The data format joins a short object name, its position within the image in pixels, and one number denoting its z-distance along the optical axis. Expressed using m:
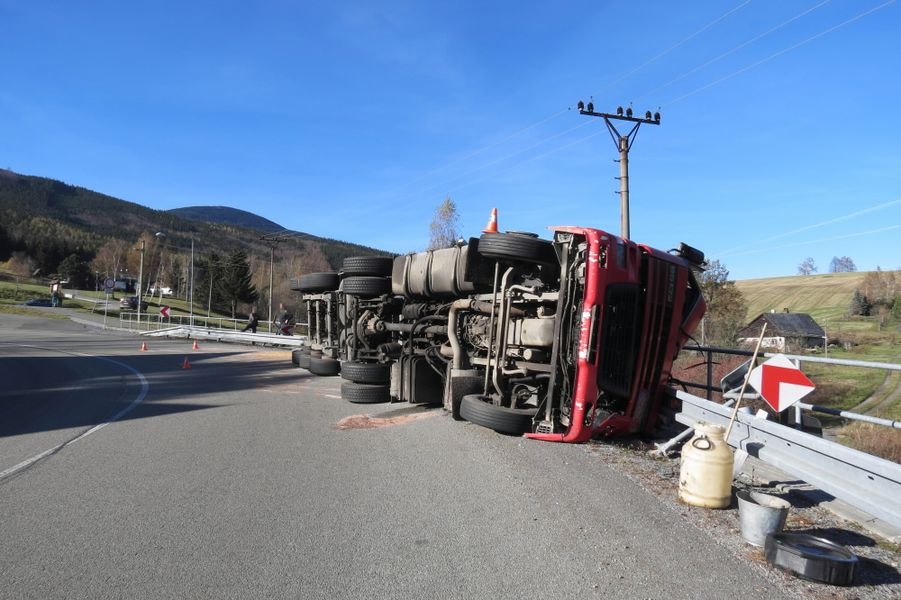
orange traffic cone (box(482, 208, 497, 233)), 8.08
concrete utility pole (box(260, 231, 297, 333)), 53.91
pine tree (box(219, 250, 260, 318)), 79.00
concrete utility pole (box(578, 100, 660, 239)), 20.86
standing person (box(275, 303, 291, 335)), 27.66
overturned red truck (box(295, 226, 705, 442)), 6.27
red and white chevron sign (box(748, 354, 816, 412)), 5.60
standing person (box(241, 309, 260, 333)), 33.16
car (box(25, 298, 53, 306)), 66.56
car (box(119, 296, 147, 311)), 66.15
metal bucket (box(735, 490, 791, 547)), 4.01
